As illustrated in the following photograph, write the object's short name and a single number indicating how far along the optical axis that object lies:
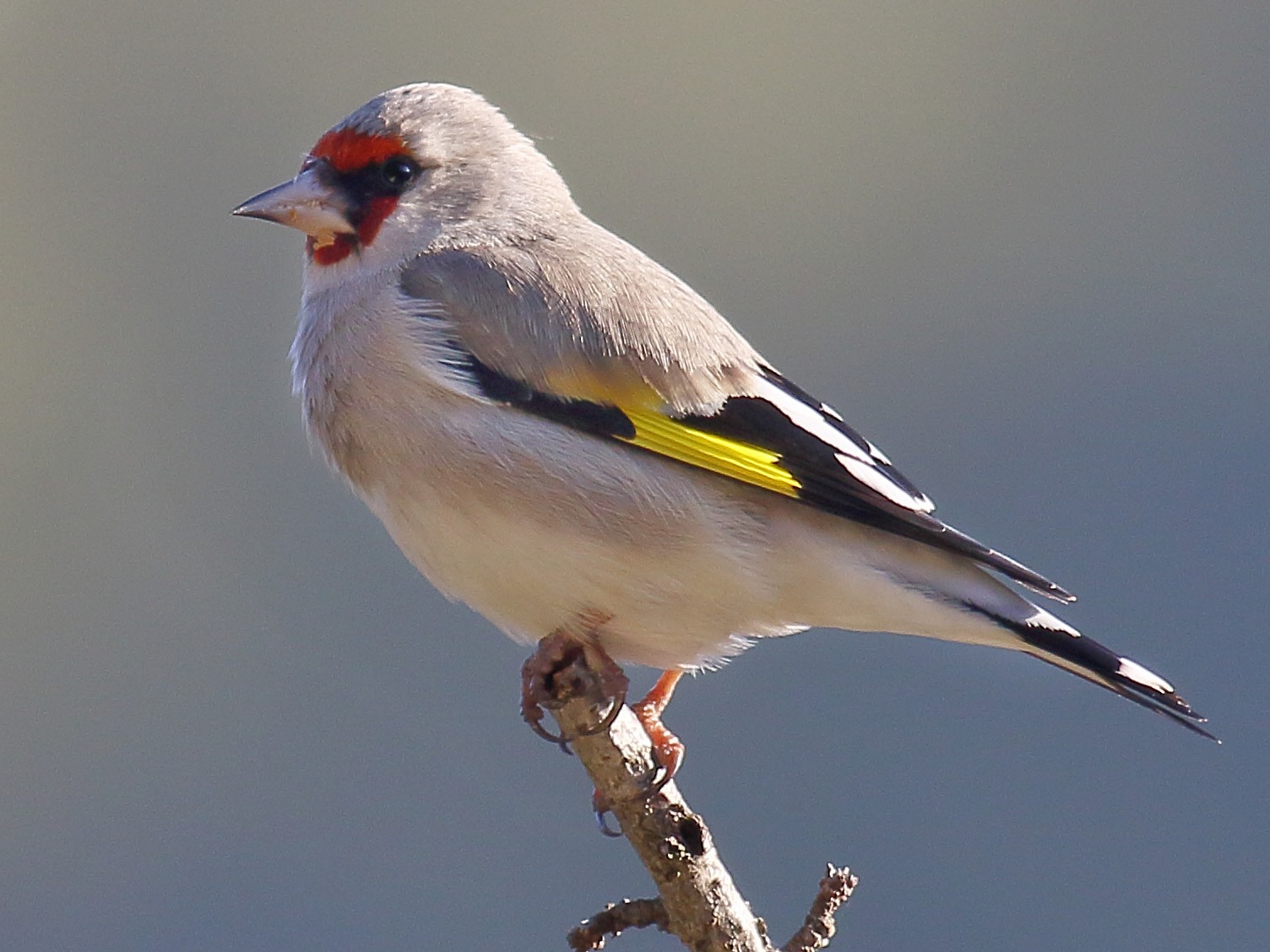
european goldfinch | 6.77
